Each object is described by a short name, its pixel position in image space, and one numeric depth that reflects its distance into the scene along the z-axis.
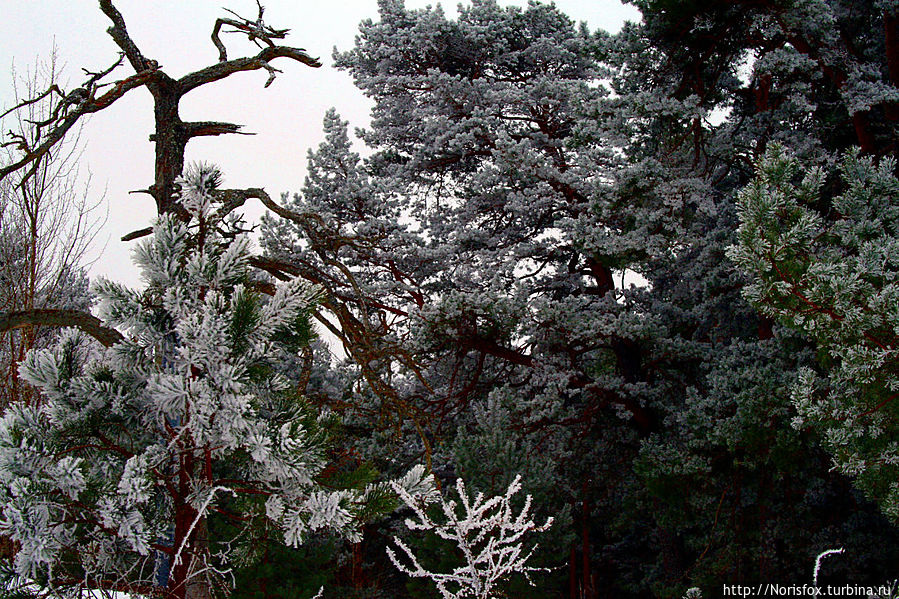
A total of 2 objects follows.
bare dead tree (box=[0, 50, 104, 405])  9.30
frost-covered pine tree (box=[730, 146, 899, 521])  5.98
